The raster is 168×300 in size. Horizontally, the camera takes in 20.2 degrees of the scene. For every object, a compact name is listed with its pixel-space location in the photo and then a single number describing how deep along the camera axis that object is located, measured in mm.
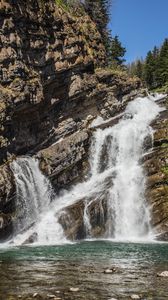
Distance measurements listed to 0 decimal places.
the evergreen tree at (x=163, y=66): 92625
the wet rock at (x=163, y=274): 19745
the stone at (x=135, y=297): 15510
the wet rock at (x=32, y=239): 38469
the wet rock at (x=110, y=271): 20812
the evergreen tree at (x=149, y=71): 110125
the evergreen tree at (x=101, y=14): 75856
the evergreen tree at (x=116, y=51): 86812
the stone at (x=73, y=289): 17000
